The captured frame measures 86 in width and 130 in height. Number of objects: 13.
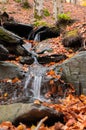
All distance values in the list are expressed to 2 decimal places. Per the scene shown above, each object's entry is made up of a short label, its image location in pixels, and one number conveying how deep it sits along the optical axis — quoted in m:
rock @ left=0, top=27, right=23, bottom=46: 5.84
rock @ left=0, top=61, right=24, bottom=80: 4.93
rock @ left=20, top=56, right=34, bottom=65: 5.98
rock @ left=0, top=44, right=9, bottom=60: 5.32
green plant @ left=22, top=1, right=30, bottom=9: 14.49
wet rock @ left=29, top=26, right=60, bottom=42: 8.22
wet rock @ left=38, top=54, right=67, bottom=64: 6.05
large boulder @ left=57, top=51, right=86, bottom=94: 4.36
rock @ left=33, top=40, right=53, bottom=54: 6.77
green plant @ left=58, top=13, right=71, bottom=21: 8.60
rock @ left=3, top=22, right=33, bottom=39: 8.31
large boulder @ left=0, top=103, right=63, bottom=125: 2.55
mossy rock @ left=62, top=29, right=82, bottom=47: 6.73
